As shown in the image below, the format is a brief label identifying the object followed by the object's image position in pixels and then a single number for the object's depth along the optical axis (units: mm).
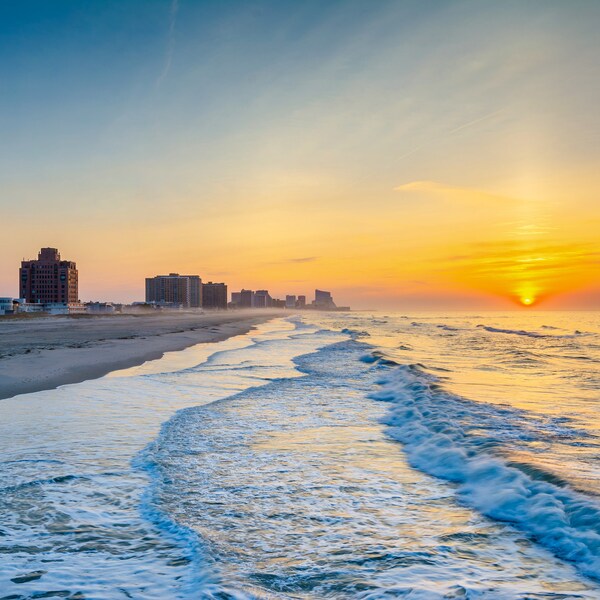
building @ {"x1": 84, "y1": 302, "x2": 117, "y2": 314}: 158625
